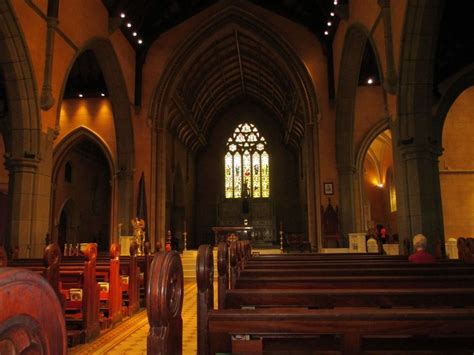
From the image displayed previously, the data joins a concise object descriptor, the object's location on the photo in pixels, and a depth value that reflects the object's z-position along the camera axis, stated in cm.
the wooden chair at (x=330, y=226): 1294
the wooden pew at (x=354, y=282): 297
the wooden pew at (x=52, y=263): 391
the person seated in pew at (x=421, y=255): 493
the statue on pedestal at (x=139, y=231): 1172
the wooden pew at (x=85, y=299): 482
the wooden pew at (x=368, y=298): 219
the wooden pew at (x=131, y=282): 659
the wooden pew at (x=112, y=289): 568
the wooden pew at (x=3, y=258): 352
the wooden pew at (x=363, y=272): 362
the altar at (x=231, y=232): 1686
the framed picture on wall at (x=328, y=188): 1342
